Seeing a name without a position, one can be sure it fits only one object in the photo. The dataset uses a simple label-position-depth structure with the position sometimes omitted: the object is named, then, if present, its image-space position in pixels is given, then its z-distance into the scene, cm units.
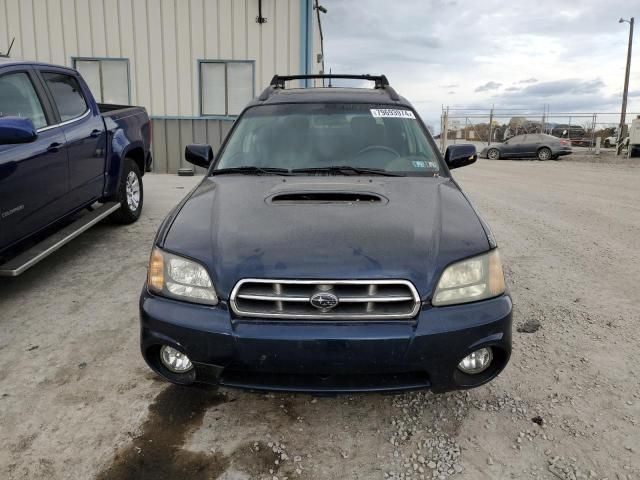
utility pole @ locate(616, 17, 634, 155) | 2644
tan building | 1169
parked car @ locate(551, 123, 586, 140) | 2984
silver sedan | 2331
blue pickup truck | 380
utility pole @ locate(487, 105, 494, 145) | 2962
